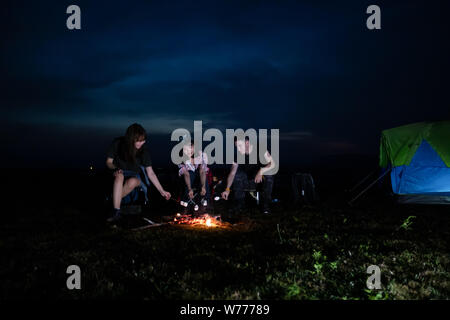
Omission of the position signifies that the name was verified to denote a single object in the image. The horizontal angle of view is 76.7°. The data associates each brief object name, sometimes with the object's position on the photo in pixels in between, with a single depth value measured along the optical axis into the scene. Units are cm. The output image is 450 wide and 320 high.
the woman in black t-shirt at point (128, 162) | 581
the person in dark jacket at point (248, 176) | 734
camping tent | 830
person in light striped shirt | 686
